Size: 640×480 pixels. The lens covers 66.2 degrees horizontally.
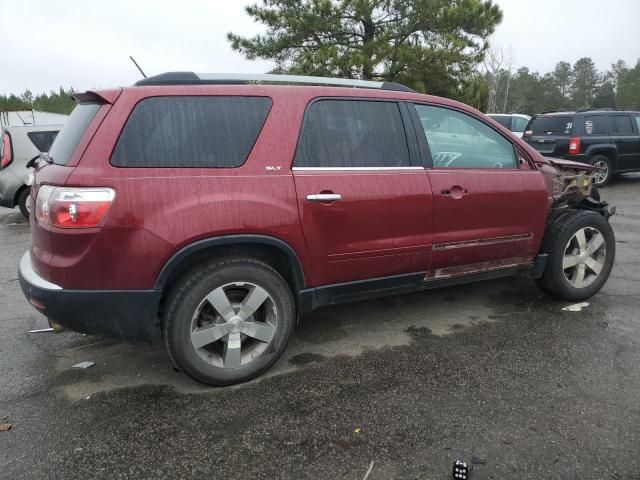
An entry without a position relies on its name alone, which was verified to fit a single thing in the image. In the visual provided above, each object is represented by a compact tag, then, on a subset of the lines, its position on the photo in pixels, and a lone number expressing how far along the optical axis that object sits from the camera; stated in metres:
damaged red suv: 2.56
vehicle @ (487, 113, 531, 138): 15.51
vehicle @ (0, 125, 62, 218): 8.31
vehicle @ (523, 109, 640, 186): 10.78
